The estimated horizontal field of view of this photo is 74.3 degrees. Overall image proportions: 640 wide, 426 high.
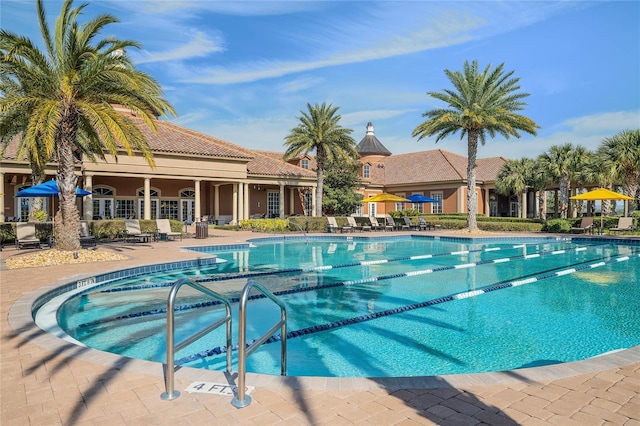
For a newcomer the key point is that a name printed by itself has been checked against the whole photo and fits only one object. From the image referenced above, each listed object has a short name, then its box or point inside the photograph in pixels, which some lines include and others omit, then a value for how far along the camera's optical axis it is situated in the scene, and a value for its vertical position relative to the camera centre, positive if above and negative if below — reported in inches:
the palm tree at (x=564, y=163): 1176.8 +129.4
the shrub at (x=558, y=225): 1026.5 -38.8
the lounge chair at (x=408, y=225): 1192.4 -39.4
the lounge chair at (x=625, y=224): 948.1 -34.5
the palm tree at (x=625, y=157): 1000.9 +125.4
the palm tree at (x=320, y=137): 1187.3 +211.8
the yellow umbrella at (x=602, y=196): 949.7 +31.0
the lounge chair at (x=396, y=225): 1164.5 -38.7
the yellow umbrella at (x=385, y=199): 1219.9 +36.6
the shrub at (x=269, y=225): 1052.5 -30.9
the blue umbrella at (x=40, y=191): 649.0 +37.2
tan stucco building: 1008.2 +92.5
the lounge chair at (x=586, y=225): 977.5 -36.6
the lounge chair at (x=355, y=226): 1122.7 -38.1
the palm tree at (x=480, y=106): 959.6 +243.1
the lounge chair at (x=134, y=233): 776.3 -34.7
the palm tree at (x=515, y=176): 1370.6 +111.5
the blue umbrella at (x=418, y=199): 1286.9 +37.0
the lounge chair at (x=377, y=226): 1150.3 -39.8
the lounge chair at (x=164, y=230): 816.9 -31.5
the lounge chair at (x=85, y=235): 692.7 -35.2
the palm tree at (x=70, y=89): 477.1 +155.2
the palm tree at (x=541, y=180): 1229.0 +90.0
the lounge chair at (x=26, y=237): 614.2 -31.6
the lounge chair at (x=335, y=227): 1095.5 -39.3
